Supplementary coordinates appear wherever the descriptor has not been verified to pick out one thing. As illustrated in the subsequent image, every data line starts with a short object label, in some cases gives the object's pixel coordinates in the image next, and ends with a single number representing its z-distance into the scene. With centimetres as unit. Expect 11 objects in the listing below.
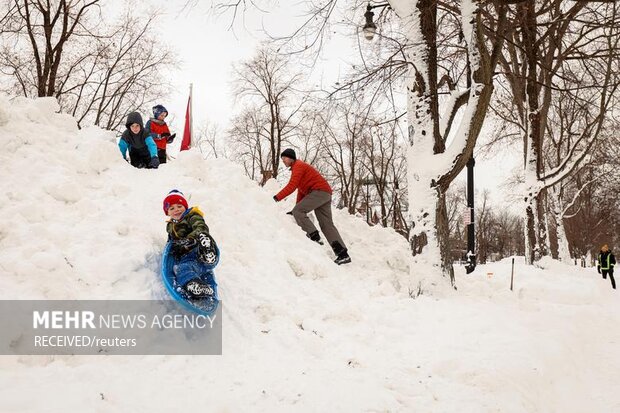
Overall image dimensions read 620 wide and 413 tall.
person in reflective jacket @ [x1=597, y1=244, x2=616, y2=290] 1518
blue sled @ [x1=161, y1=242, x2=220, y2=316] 393
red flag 1032
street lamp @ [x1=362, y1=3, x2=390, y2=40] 708
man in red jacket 699
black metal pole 1166
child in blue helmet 845
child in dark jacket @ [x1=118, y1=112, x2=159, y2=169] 758
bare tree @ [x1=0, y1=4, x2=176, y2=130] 1290
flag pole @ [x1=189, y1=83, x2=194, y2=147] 1054
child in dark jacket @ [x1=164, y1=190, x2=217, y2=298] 406
